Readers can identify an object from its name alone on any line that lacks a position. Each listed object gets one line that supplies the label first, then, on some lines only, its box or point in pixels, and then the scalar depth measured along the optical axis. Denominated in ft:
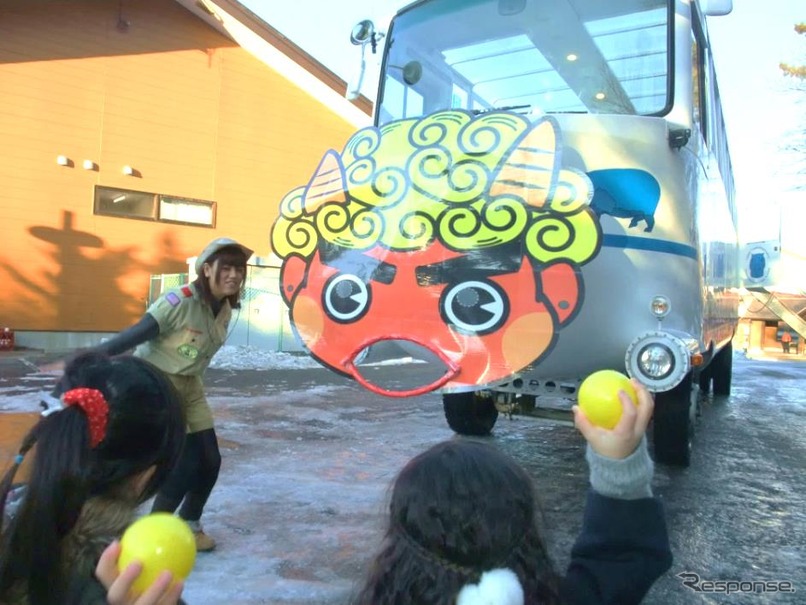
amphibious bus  11.80
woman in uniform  11.12
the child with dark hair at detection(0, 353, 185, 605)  4.19
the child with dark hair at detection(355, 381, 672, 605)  4.09
